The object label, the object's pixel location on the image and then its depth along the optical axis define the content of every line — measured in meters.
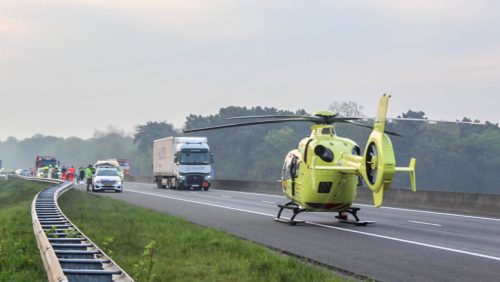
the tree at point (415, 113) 138.38
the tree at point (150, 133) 175.12
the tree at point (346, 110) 146.15
